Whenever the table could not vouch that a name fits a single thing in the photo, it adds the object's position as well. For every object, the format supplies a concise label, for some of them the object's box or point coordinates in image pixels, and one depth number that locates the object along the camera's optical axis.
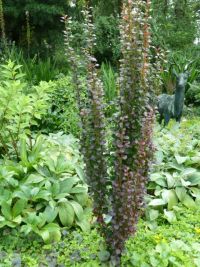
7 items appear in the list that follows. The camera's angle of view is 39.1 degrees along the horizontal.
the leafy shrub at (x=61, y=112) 3.77
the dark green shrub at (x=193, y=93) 5.01
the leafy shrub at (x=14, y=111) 2.65
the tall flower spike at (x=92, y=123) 1.76
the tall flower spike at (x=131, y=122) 1.73
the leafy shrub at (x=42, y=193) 2.23
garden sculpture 3.70
